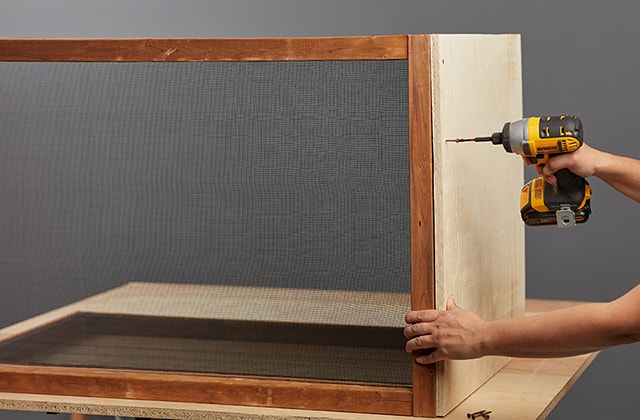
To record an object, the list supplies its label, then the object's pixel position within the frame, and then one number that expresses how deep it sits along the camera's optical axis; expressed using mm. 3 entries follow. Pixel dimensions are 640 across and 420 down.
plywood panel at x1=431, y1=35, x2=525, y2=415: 2801
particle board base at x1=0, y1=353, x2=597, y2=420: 2856
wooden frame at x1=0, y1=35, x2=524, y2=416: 2781
